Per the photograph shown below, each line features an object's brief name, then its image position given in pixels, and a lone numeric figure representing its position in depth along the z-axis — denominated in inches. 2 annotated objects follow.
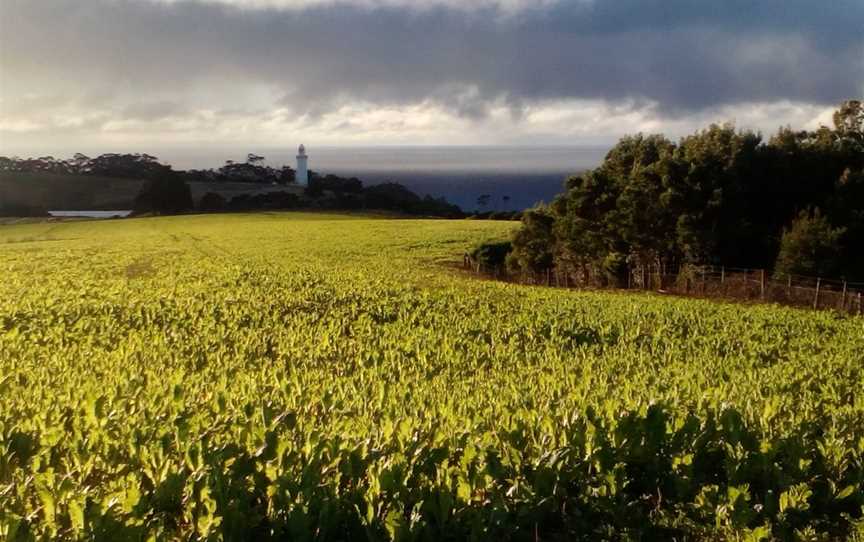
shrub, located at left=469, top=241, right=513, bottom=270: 1806.1
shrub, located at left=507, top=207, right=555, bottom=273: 1775.3
